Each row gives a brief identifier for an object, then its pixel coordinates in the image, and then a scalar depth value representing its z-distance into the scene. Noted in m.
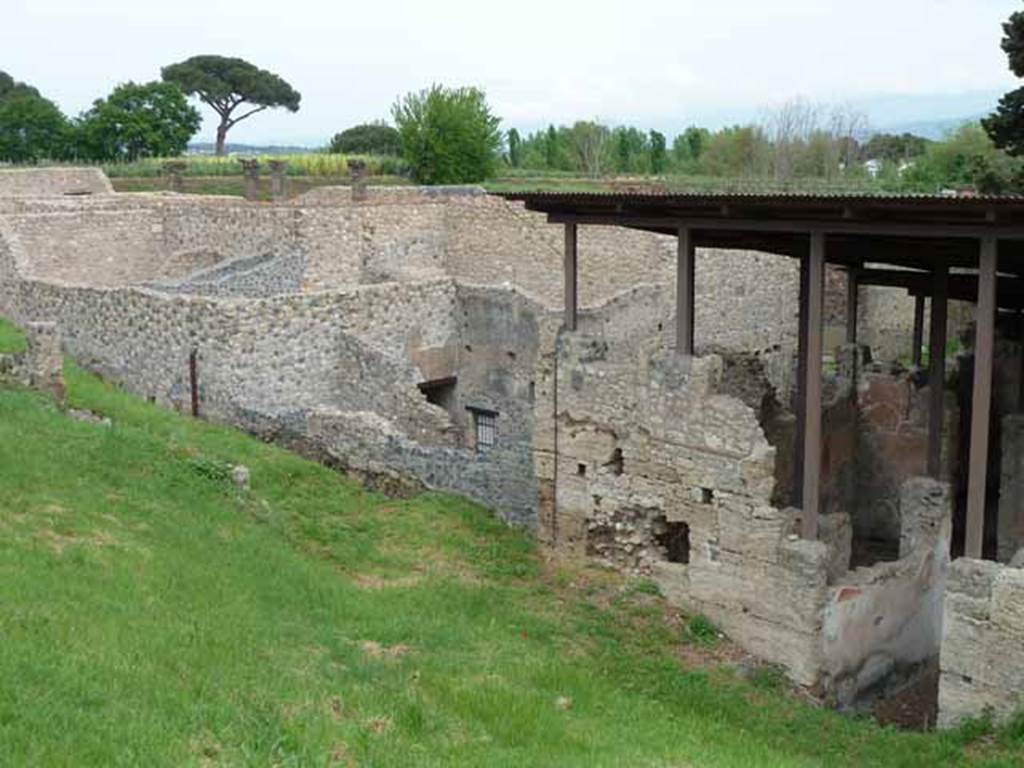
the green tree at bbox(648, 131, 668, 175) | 74.19
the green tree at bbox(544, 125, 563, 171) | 78.74
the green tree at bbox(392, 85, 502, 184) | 49.69
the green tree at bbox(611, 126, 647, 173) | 74.75
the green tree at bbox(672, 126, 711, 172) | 78.75
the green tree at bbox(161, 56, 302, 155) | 83.38
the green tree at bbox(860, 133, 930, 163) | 82.12
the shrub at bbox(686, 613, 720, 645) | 14.30
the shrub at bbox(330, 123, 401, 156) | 83.31
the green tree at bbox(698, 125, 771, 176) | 62.88
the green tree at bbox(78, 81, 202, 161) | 58.16
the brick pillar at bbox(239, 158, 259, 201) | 37.22
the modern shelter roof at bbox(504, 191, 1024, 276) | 11.99
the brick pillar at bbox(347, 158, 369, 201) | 33.22
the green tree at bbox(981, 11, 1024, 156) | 26.72
